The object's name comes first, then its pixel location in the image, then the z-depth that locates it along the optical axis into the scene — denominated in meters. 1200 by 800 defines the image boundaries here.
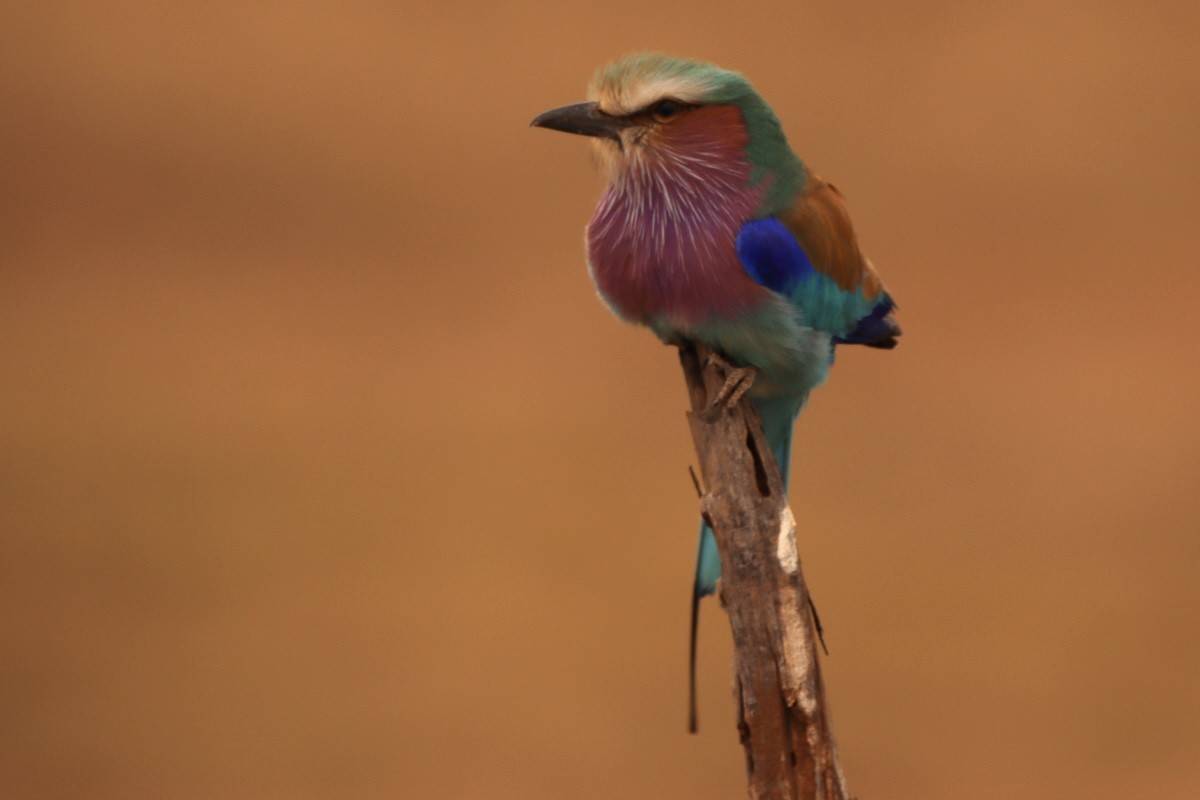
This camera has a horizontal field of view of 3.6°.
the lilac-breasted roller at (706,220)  7.15
